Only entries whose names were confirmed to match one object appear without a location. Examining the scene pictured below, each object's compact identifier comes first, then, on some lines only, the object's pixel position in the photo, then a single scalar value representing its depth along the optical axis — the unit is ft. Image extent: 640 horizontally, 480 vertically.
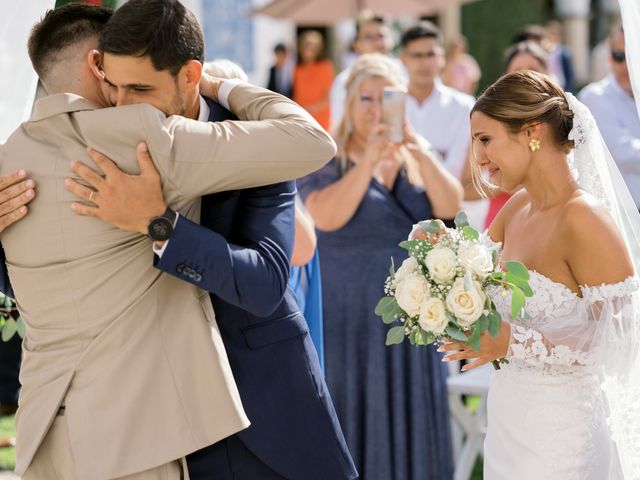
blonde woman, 15.74
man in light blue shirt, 18.60
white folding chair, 17.21
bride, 9.91
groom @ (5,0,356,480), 7.98
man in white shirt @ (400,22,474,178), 20.94
